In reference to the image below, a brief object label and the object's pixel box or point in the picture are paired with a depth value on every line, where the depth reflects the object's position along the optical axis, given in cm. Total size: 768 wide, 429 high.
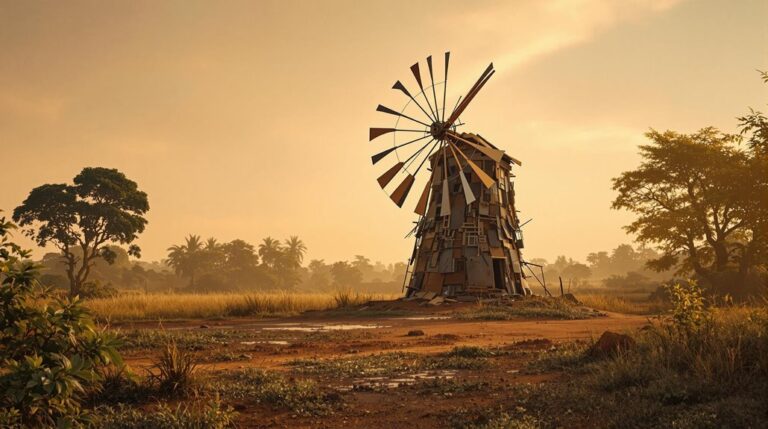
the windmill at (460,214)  3075
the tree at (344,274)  10731
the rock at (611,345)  965
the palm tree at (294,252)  9506
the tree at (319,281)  10892
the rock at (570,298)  3023
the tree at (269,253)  9412
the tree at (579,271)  13500
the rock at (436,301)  2853
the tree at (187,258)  8169
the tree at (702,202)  3156
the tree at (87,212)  4312
